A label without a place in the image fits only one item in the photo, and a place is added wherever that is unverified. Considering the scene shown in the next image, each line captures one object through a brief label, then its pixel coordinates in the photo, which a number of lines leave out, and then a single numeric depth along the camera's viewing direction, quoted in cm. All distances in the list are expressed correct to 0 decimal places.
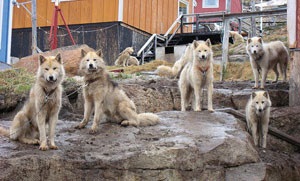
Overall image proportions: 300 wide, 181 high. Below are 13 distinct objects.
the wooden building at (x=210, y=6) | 3750
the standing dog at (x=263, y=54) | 1197
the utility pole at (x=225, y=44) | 1565
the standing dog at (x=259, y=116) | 921
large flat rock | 587
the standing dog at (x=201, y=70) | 945
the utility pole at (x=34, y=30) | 1766
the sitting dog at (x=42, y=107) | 617
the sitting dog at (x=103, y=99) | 741
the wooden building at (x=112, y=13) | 2188
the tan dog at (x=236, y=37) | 2359
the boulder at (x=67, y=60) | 1294
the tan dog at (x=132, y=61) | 2092
